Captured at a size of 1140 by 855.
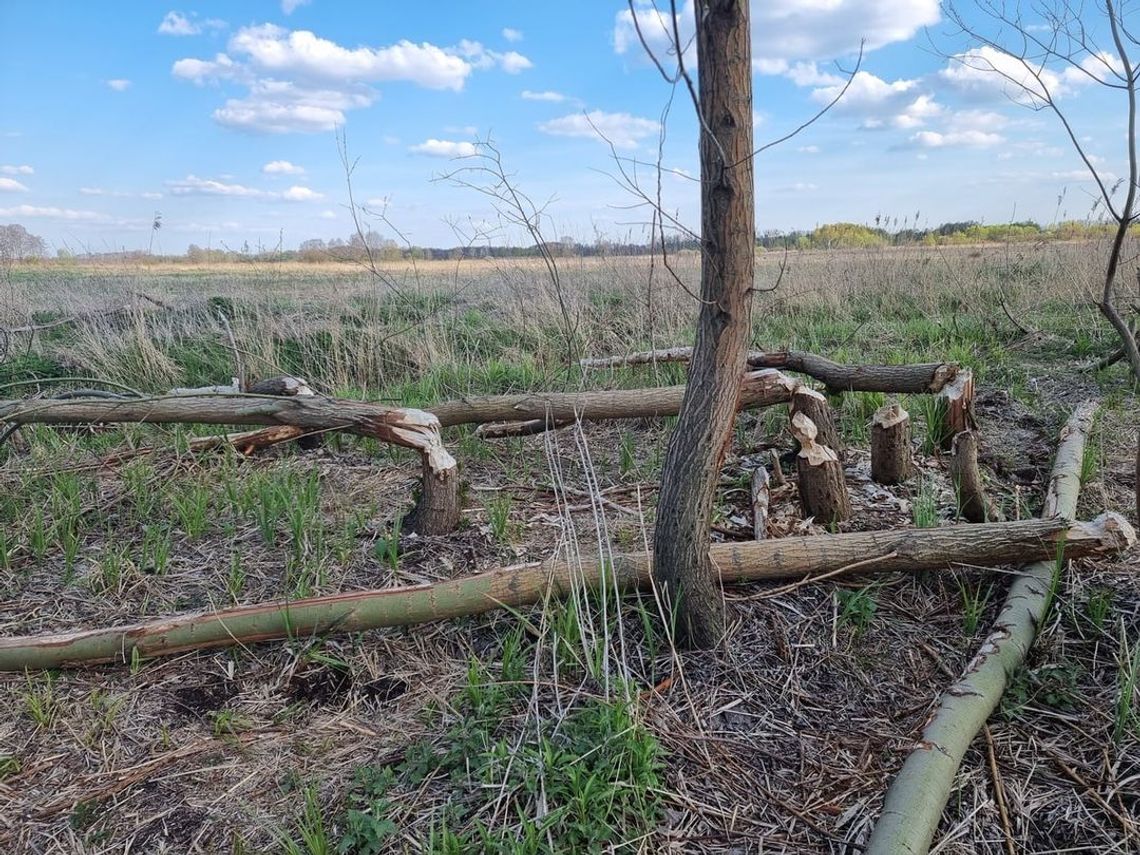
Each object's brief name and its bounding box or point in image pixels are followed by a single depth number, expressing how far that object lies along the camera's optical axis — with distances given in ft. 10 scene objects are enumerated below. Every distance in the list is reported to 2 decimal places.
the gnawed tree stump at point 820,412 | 10.88
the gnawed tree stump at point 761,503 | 9.18
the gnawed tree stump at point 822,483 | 9.81
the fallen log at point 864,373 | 11.97
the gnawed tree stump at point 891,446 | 10.78
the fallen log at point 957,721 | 5.04
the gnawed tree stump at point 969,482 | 9.42
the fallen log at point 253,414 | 10.73
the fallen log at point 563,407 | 12.50
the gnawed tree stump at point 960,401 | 11.51
